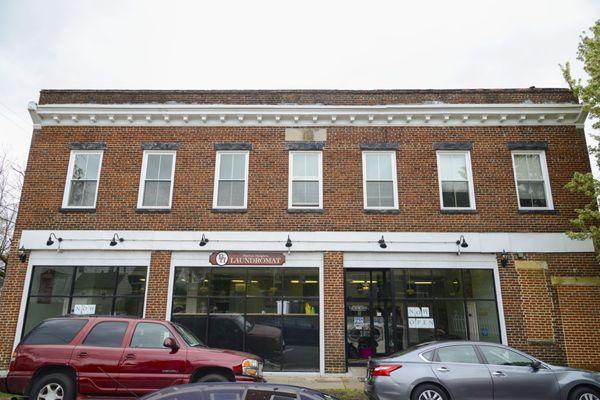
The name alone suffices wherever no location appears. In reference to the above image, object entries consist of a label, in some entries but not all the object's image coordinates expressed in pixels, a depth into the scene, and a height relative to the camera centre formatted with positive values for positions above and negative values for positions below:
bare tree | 25.25 +5.76
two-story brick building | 11.90 +2.73
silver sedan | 7.63 -1.18
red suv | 7.43 -0.95
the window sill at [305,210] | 12.55 +3.06
